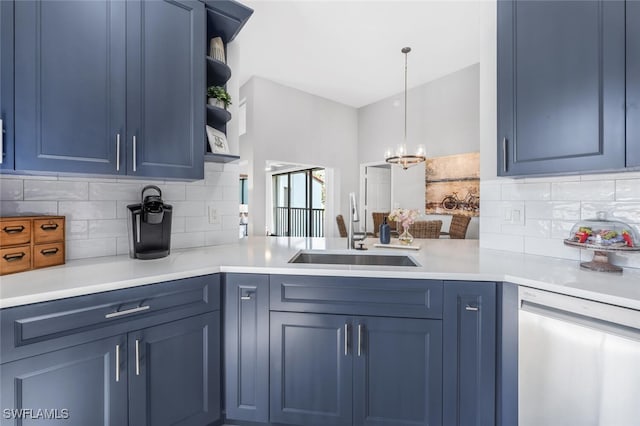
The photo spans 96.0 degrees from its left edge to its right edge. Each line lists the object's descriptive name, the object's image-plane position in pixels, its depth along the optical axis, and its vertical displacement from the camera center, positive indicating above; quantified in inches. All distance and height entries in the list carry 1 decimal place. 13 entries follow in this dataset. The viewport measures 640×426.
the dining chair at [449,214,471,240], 157.9 -8.1
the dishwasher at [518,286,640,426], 36.1 -20.6
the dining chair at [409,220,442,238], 154.3 -9.1
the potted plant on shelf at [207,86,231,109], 72.6 +29.7
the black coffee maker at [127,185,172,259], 59.3 -3.5
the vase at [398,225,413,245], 78.2 -7.0
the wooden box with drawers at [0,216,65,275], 45.4 -5.2
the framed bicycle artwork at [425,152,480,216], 170.1 +17.5
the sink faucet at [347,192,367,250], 73.4 -1.5
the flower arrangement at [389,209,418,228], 79.6 -1.1
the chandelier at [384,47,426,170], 149.2 +30.2
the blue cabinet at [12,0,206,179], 46.2 +22.8
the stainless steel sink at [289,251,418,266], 70.2 -11.5
